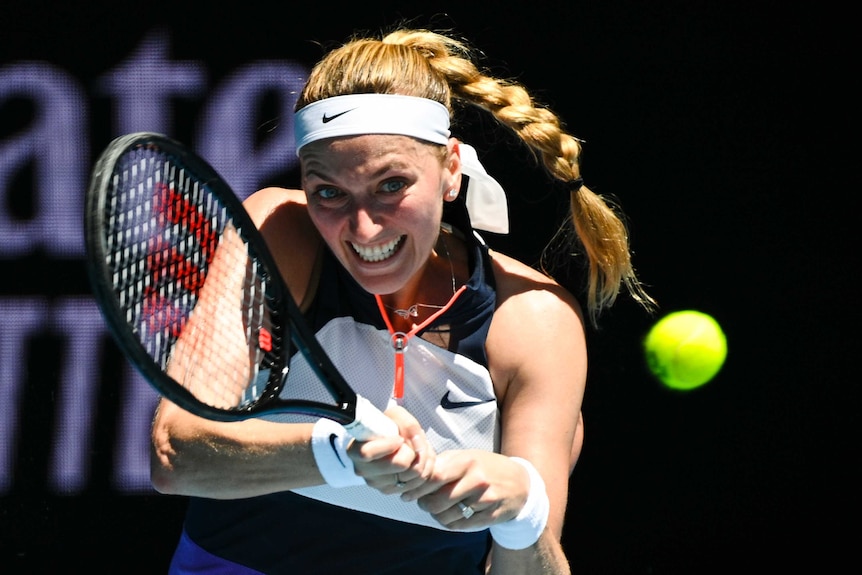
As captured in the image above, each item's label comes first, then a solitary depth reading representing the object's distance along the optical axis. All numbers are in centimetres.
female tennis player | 959
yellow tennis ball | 1013
